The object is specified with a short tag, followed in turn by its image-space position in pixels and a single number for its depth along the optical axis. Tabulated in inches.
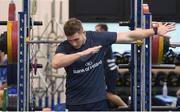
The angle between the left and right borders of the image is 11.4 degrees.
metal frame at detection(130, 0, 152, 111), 332.3
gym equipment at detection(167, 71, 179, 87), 596.8
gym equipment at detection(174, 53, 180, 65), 597.9
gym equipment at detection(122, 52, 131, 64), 580.9
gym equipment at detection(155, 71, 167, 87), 594.7
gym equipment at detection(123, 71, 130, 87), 589.6
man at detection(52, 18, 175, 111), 290.7
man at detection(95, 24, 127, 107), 446.6
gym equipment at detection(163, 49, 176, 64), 578.7
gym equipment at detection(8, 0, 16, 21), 363.8
